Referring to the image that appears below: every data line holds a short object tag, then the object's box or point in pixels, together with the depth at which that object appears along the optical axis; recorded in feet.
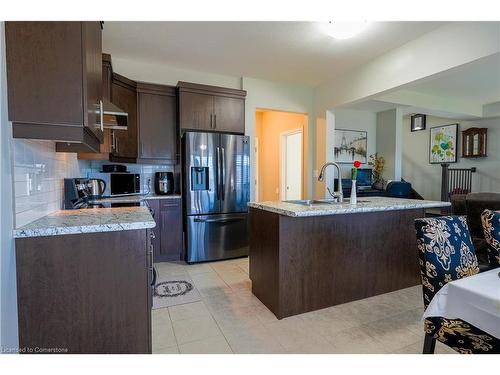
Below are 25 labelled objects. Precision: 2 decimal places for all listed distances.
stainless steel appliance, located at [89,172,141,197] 11.43
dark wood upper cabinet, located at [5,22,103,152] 4.12
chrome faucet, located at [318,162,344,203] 8.98
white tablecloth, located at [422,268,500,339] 3.15
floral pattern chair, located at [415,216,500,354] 3.96
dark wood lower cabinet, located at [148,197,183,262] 11.49
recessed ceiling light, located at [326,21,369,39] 7.61
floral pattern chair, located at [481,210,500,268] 4.97
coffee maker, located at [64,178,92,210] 7.14
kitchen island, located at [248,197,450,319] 7.07
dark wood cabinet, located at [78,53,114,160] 9.38
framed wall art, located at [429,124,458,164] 20.77
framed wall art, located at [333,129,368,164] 17.95
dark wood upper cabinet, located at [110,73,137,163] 10.54
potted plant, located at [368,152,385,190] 18.37
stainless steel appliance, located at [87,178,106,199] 9.26
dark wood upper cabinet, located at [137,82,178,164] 11.56
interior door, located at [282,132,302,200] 17.43
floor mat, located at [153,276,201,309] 8.08
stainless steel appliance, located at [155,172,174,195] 12.35
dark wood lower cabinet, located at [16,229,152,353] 4.27
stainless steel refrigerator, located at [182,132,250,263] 11.45
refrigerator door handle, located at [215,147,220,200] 11.79
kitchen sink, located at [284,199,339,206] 8.76
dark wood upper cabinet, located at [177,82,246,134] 11.75
